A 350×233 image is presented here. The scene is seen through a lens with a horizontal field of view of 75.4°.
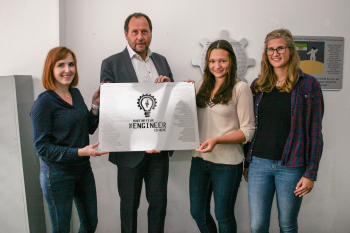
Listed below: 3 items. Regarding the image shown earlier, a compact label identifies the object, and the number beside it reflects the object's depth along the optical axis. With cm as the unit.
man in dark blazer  147
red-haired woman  121
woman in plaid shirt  126
